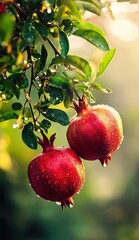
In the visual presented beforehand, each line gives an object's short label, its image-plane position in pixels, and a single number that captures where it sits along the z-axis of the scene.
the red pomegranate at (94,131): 1.32
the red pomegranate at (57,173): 1.31
